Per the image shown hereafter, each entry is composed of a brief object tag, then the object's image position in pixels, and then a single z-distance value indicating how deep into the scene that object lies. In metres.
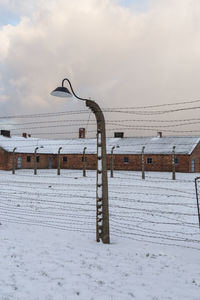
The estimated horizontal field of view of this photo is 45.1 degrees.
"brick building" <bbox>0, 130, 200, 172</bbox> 34.69
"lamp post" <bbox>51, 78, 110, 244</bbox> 8.24
